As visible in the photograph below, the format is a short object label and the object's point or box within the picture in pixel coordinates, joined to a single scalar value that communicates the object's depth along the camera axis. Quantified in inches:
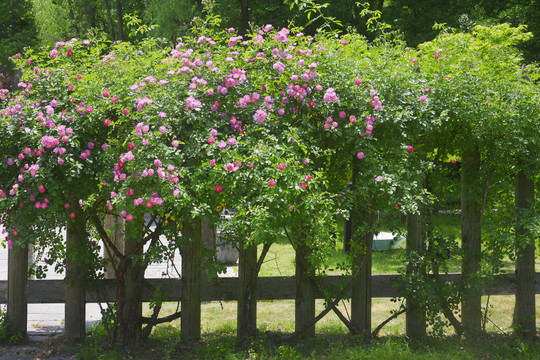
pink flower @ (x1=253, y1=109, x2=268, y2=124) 310.0
